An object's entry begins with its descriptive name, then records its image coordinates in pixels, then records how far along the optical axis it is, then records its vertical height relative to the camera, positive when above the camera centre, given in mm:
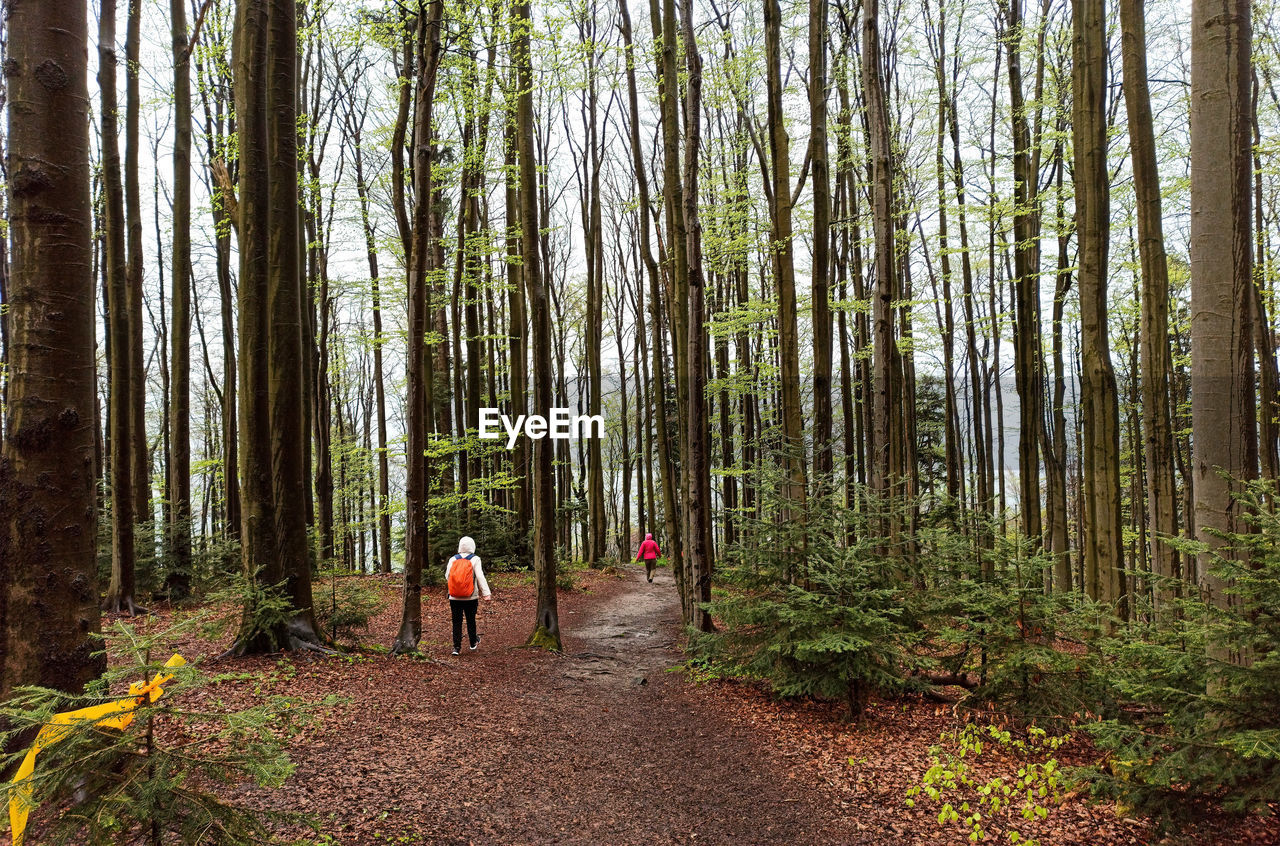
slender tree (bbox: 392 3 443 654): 8141 +1053
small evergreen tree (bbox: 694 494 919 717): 5887 -1853
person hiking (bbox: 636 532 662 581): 20172 -3742
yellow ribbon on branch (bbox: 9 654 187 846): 1928 -877
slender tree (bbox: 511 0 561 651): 9711 +1044
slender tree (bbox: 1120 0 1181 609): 6918 +1895
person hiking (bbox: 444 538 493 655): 9008 -1962
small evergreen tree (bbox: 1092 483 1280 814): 3150 -1557
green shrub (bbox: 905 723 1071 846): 4270 -2624
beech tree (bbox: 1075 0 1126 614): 7609 +1537
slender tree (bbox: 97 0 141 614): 8969 +1120
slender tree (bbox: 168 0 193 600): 10234 +2412
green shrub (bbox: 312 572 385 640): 7730 -1992
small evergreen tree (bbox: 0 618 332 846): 1988 -1073
